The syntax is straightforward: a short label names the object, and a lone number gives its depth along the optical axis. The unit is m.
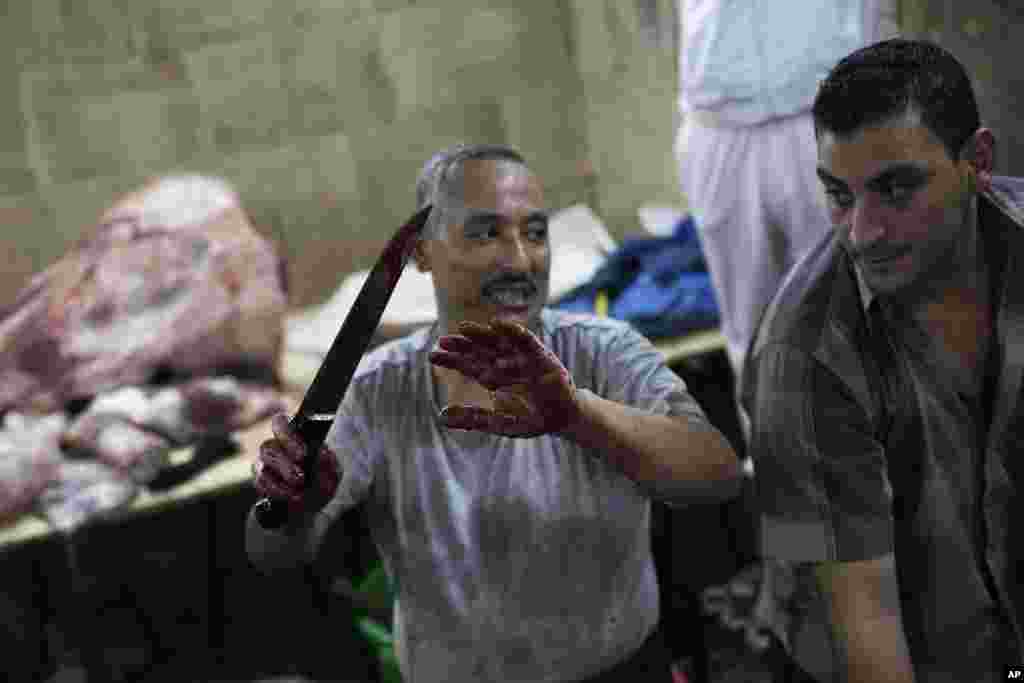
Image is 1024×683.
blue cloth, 2.63
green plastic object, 2.35
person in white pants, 2.04
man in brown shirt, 1.22
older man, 1.32
